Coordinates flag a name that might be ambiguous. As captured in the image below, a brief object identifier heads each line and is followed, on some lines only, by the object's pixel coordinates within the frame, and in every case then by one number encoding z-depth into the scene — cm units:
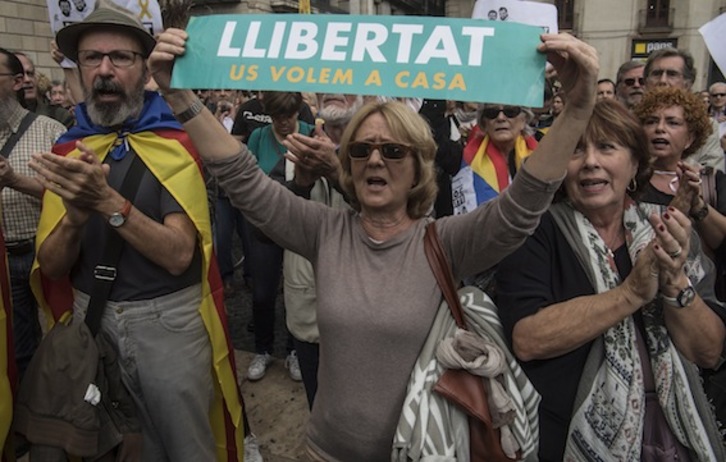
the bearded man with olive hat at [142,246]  209
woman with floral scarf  157
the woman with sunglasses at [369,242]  159
